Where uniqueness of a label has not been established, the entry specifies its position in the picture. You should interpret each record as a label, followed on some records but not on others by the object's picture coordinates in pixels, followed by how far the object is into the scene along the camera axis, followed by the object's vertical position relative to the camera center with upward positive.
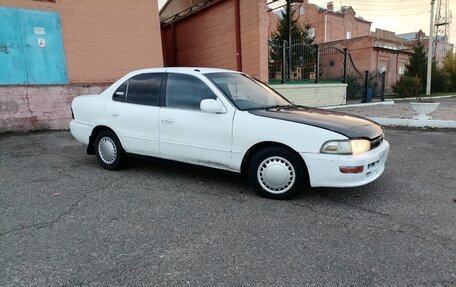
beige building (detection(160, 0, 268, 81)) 12.02 +2.09
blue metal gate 8.94 +1.23
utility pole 24.81 +1.38
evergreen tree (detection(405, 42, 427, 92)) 29.50 +1.26
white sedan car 3.85 -0.57
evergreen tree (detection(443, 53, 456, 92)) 32.80 +0.65
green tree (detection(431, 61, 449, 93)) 30.76 -0.26
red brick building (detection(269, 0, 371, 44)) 43.94 +7.90
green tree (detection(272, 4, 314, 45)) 27.45 +4.12
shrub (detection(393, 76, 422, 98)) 21.16 -0.53
